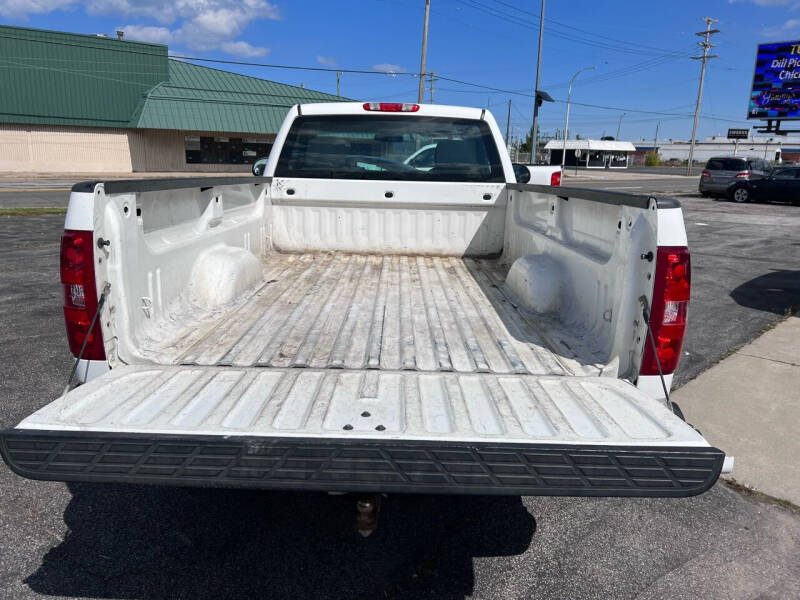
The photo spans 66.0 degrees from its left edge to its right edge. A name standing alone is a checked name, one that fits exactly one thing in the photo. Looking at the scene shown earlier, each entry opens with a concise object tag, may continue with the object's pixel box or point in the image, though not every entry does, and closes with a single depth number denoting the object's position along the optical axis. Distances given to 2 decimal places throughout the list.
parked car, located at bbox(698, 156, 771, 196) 25.74
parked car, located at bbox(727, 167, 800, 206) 24.30
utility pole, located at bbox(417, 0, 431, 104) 30.98
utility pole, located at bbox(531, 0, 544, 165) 21.00
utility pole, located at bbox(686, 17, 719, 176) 54.06
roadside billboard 35.16
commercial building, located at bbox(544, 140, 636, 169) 78.31
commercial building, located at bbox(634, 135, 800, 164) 96.38
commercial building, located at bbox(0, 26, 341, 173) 34.09
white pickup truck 1.92
